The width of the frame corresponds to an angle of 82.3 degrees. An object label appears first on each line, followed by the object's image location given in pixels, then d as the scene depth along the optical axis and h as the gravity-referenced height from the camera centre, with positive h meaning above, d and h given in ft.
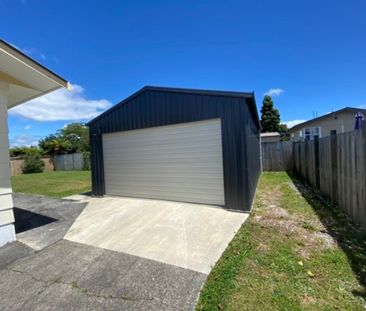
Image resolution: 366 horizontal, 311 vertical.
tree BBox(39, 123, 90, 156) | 85.51 +6.31
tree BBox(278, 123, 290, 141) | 82.30 +8.21
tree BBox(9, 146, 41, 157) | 84.33 +2.84
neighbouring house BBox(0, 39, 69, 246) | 11.31 +4.41
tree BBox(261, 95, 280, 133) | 106.11 +14.59
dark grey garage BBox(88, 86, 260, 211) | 17.52 +0.38
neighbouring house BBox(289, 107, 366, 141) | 50.31 +5.21
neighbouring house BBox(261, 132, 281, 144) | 64.23 +2.75
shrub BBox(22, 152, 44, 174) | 70.69 -2.26
